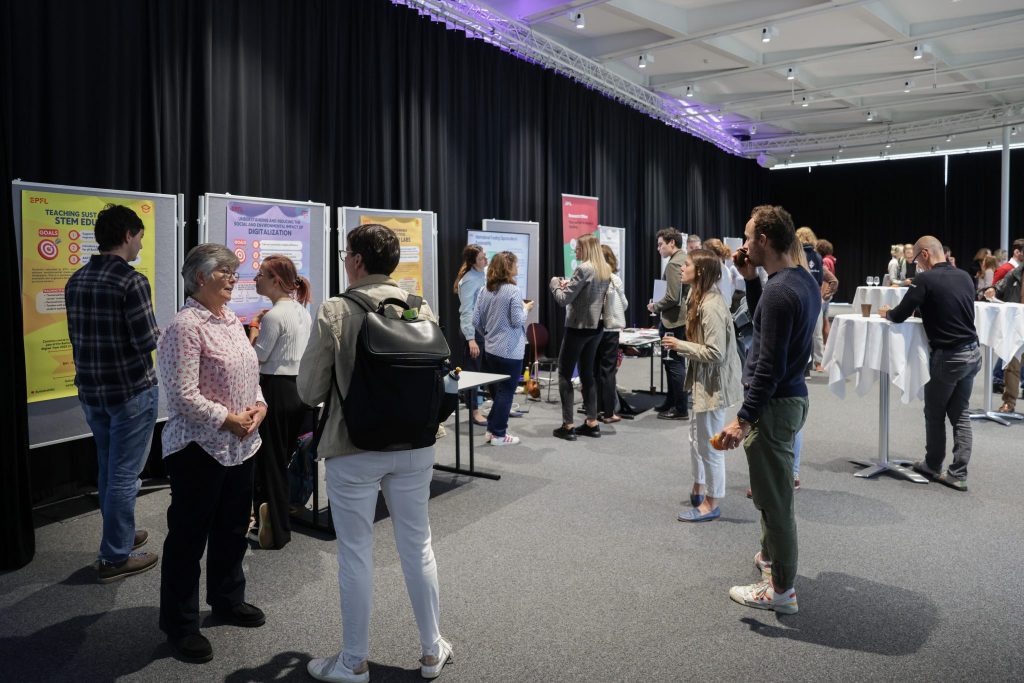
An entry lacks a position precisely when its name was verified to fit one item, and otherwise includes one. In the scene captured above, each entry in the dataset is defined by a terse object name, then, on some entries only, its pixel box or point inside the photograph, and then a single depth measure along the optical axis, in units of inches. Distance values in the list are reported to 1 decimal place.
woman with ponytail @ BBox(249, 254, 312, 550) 125.1
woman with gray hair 88.4
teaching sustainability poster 140.6
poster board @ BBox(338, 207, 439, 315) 217.6
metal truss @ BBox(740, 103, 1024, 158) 442.9
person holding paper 237.6
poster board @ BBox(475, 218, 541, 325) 281.9
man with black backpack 78.6
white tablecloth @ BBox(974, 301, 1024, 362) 220.1
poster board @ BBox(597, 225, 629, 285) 371.2
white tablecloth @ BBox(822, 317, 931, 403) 168.6
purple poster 180.2
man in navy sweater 97.7
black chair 270.1
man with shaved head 163.0
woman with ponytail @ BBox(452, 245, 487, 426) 235.0
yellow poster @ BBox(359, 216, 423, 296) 227.3
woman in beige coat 136.8
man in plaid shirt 108.3
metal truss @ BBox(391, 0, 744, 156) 256.1
